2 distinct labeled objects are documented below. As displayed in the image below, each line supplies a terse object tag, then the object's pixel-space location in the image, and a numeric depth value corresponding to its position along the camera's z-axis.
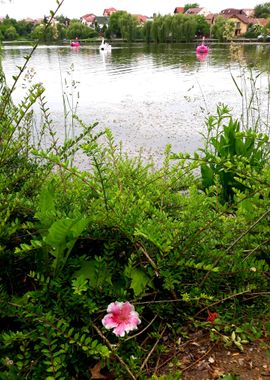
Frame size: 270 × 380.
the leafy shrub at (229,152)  2.54
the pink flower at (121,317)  0.99
